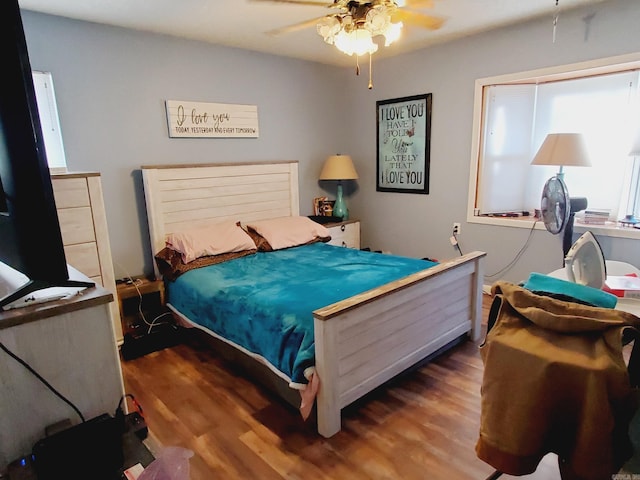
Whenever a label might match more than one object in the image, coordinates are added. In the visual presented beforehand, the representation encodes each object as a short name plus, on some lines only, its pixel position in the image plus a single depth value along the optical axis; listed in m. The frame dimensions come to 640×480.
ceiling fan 1.95
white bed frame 1.91
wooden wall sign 3.34
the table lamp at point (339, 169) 4.24
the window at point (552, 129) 3.08
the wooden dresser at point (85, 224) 2.45
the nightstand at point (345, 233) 4.21
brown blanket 1.03
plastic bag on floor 1.01
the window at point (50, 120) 2.71
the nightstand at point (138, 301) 2.92
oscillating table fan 2.74
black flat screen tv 1.07
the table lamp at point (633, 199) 3.03
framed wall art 3.96
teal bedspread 2.01
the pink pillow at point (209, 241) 3.05
